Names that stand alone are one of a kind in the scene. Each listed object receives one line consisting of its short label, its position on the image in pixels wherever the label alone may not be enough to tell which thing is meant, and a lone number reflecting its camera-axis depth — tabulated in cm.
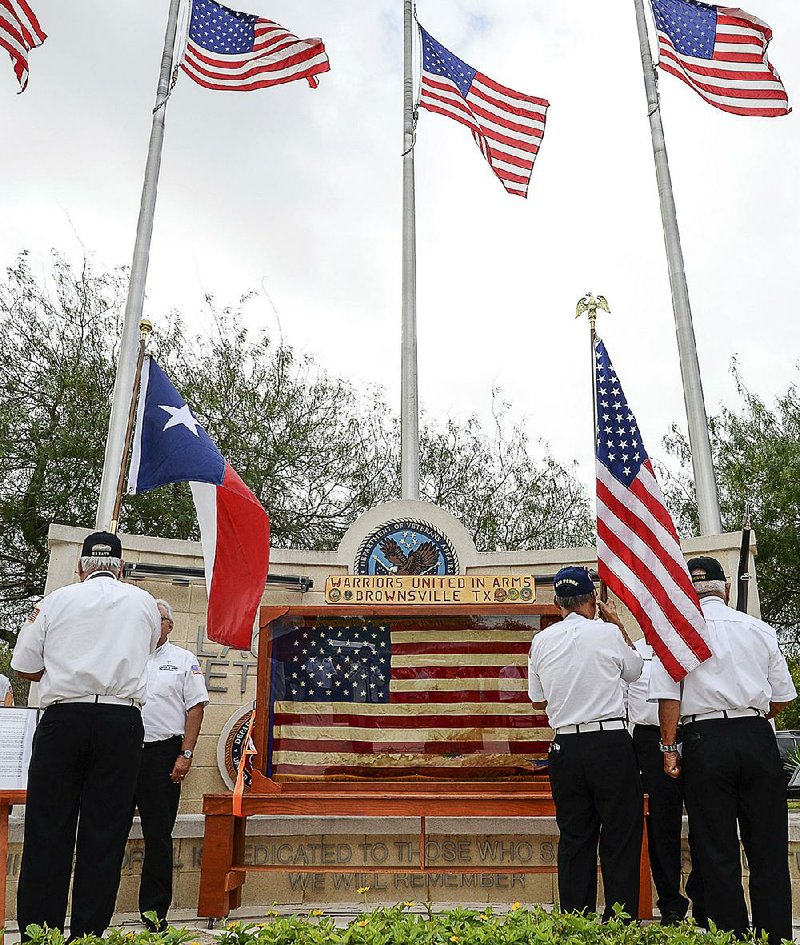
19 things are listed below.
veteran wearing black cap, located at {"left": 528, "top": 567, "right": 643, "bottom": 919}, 437
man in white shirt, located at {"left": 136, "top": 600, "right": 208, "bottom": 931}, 527
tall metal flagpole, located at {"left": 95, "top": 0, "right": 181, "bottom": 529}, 847
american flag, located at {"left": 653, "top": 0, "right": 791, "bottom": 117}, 985
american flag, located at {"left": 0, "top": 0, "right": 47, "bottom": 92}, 914
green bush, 247
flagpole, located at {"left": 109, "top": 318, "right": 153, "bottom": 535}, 614
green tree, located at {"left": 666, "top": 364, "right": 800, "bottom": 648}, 1634
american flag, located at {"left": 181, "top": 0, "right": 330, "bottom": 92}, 996
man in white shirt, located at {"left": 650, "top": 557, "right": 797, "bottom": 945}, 387
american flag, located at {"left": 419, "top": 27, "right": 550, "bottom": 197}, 1046
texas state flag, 614
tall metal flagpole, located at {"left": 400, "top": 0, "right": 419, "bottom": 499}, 939
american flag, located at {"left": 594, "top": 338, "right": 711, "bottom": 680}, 439
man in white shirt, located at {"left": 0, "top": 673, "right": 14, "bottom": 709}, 732
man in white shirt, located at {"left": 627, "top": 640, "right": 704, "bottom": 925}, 517
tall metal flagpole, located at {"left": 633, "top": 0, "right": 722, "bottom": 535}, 891
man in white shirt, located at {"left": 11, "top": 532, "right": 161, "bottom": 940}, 379
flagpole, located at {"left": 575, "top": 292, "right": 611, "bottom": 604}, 618
